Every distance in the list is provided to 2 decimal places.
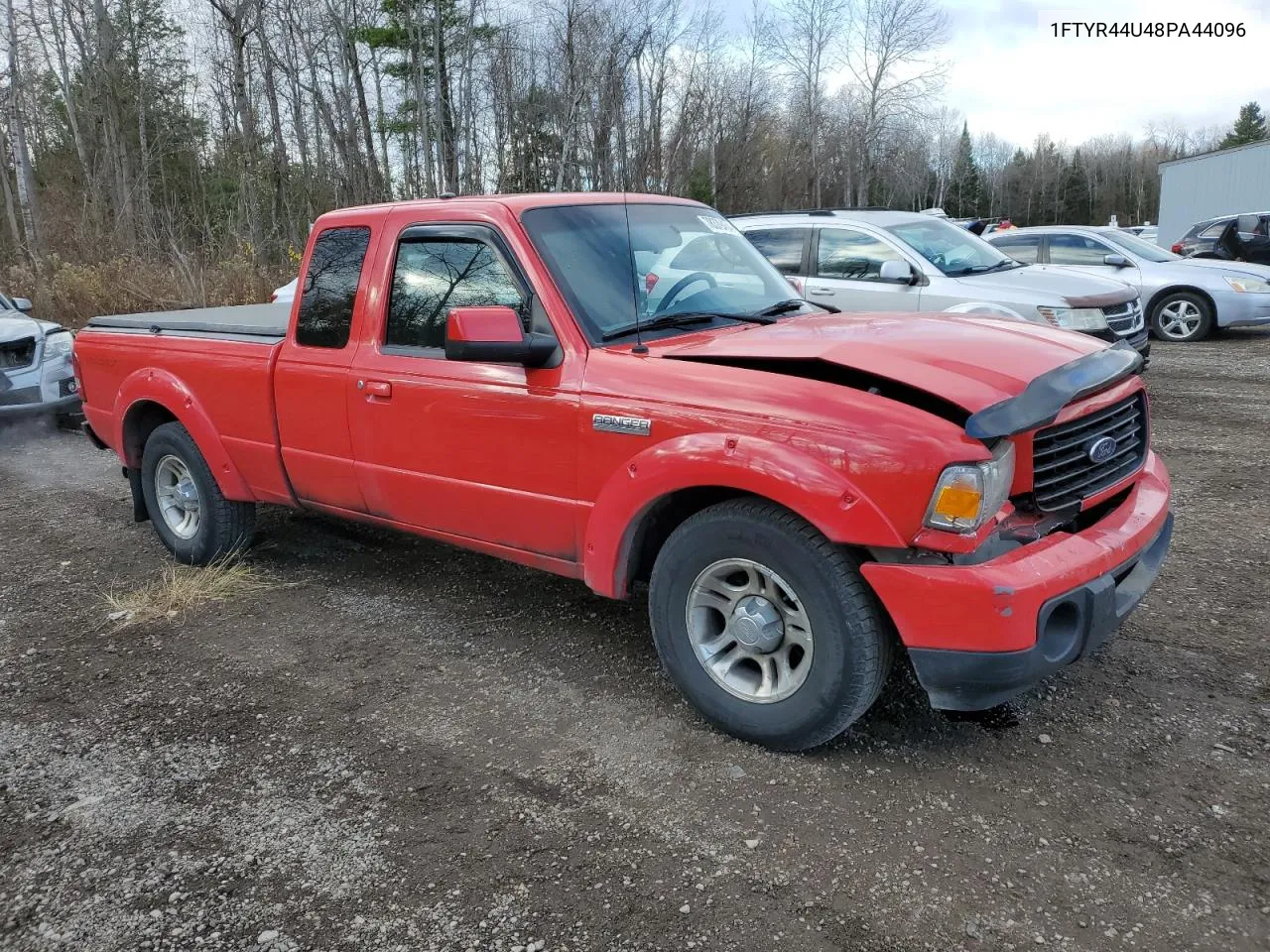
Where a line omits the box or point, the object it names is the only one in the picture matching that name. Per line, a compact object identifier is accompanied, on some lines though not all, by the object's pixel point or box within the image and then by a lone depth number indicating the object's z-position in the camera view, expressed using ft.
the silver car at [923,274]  27.35
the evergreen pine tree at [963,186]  274.57
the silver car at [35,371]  29.76
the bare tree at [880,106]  146.61
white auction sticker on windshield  14.84
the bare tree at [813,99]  145.79
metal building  96.68
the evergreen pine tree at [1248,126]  248.11
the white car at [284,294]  34.35
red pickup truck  9.23
